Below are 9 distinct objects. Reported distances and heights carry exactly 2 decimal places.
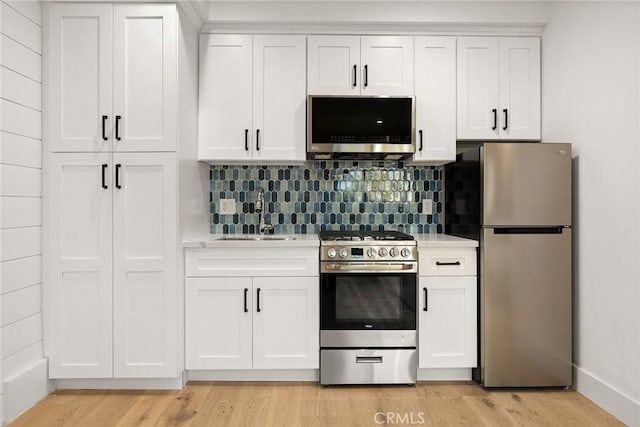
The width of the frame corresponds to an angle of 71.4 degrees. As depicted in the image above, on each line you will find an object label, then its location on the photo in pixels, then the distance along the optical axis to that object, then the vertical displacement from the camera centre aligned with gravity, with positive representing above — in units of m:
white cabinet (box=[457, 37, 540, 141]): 3.14 +0.89
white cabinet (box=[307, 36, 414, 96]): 3.12 +1.02
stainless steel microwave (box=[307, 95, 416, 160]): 3.04 +0.59
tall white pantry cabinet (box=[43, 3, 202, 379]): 2.67 +0.15
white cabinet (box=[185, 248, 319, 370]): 2.81 -0.67
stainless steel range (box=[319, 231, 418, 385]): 2.82 -0.66
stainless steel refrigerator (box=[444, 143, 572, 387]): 2.74 -0.32
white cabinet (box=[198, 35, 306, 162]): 3.10 +0.80
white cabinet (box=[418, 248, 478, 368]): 2.85 -0.63
